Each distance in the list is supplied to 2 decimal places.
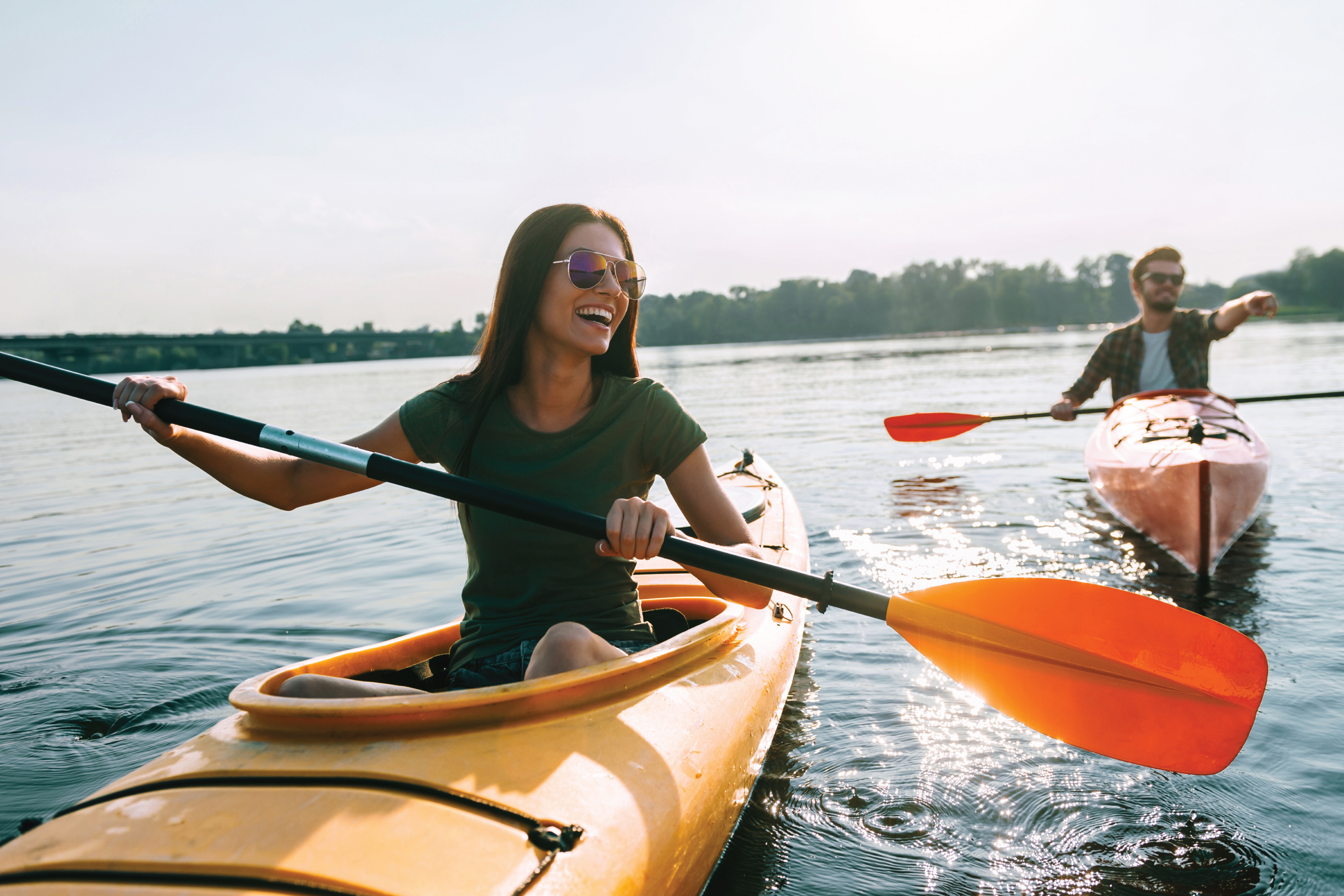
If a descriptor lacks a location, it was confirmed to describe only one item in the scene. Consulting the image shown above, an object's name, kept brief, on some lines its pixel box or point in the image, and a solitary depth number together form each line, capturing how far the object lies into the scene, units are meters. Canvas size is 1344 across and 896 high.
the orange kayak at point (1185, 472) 5.02
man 6.79
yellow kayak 1.43
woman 2.37
